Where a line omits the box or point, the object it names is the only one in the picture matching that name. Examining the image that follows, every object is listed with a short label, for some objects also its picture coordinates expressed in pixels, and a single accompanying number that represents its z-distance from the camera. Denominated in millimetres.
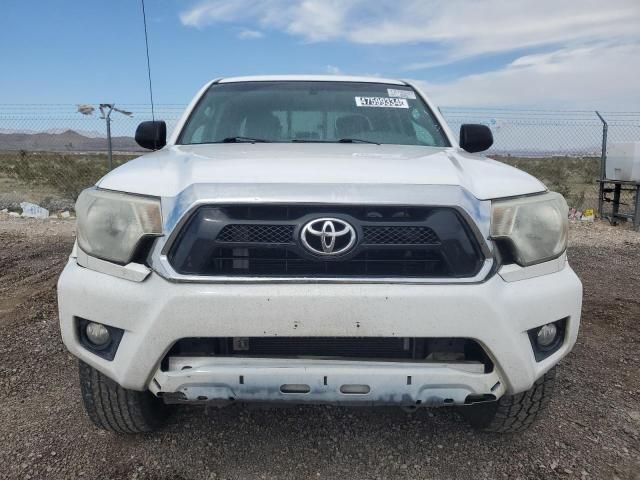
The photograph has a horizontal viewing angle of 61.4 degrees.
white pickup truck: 1896
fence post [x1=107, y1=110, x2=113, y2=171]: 9065
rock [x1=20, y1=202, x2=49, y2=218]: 10078
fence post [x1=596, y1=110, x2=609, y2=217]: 10023
